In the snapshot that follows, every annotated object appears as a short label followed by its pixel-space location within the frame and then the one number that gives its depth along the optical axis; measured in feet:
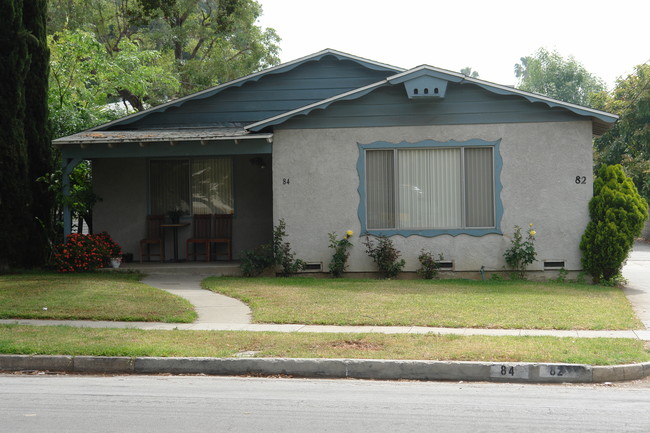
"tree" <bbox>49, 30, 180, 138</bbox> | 69.10
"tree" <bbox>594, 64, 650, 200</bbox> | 104.01
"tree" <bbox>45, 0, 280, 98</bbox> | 111.64
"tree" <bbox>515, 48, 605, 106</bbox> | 191.93
